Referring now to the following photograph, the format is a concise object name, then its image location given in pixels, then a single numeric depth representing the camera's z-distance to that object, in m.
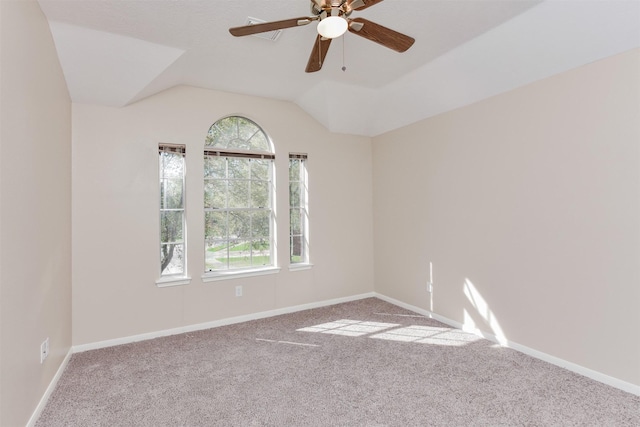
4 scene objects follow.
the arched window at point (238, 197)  3.82
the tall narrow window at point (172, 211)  3.52
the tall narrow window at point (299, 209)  4.32
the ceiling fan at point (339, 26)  1.62
